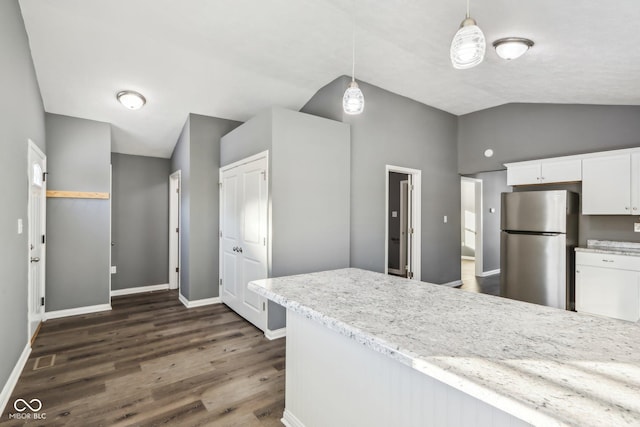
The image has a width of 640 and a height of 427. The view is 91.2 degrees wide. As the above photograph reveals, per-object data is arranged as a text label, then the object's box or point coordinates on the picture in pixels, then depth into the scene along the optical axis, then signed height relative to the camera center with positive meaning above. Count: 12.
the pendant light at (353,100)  2.17 +0.78
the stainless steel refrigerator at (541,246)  3.85 -0.44
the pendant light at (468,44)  1.44 +0.78
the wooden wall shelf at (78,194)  3.95 +0.23
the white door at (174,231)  5.34 -0.32
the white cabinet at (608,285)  3.37 -0.83
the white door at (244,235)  3.46 -0.28
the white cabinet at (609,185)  3.52 +0.31
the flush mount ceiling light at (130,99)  3.76 +1.38
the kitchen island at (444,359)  0.78 -0.45
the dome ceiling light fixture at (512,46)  2.45 +1.32
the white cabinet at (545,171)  3.98 +0.55
